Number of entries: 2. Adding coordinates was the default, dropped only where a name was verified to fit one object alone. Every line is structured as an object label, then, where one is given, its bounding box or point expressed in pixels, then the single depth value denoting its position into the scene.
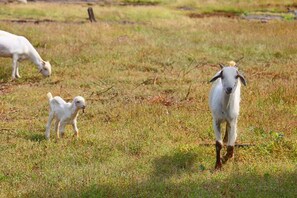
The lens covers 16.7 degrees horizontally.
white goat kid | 18.35
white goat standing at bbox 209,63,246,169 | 15.84
